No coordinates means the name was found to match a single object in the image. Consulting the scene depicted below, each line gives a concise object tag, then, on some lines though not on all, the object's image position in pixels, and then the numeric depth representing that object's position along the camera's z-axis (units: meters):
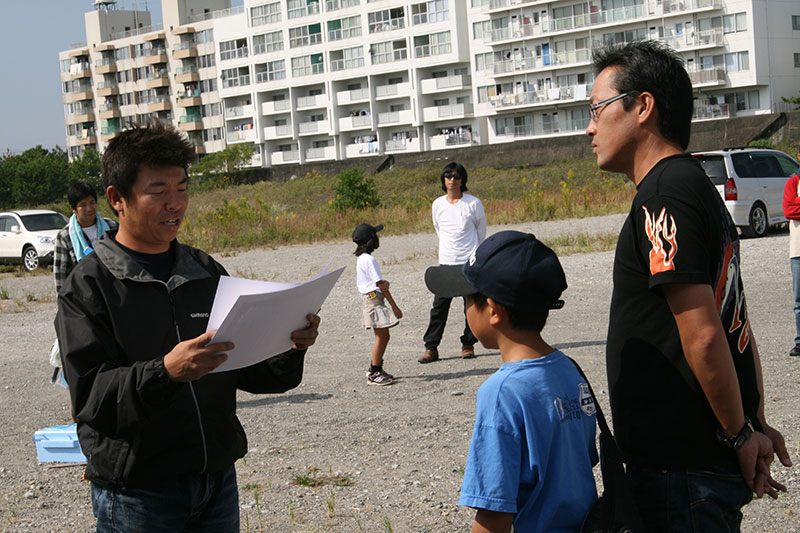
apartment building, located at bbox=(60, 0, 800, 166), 52.88
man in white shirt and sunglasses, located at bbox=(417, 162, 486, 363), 9.04
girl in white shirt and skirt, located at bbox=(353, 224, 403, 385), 8.06
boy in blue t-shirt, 2.27
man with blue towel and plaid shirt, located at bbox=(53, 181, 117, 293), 6.24
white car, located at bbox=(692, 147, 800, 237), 17.88
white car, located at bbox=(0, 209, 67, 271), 23.75
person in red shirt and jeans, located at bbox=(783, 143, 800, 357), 7.89
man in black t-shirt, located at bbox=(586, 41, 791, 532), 2.34
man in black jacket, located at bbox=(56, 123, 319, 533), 2.43
